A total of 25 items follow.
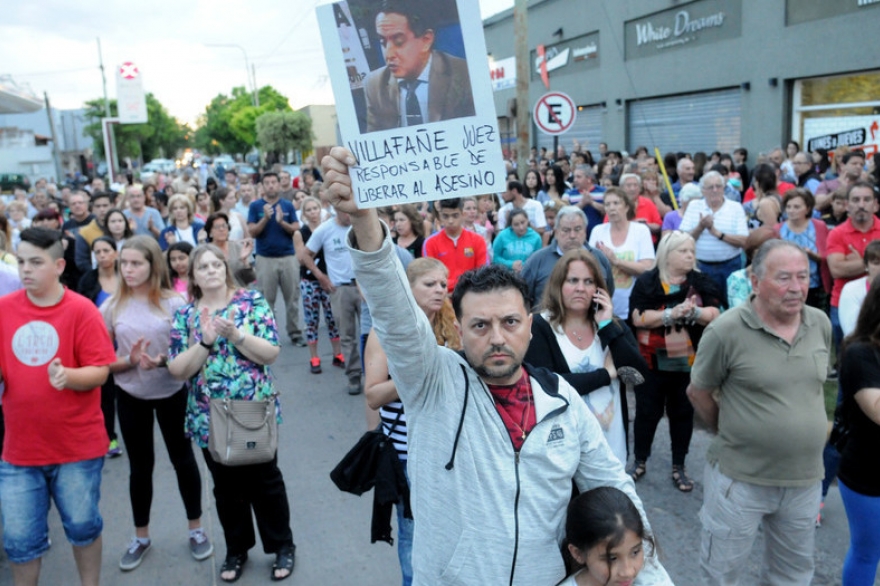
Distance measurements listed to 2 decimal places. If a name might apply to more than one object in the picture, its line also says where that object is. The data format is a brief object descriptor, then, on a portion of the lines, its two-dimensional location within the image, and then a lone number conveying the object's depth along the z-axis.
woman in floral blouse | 4.02
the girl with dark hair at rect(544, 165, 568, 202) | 11.21
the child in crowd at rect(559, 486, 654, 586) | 2.15
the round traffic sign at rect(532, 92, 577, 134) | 10.98
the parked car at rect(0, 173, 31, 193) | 40.84
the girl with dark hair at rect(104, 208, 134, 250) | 7.27
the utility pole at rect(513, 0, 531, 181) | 12.43
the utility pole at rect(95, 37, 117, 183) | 24.44
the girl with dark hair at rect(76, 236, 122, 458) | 5.95
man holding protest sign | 2.02
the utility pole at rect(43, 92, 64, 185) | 46.67
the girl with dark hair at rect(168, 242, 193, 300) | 5.97
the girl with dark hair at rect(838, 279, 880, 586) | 3.23
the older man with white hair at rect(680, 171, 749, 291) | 7.74
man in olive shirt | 3.32
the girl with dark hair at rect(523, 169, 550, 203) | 12.11
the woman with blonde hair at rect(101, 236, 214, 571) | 4.42
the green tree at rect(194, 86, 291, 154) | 76.62
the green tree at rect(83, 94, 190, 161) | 73.14
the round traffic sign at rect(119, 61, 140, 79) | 27.36
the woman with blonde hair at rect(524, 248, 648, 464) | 3.70
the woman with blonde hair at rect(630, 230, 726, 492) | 5.10
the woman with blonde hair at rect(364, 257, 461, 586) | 3.43
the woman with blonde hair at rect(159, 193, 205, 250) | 8.80
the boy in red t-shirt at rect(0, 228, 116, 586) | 3.69
